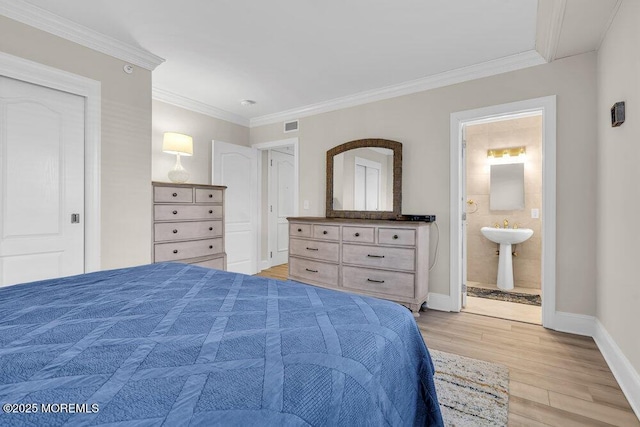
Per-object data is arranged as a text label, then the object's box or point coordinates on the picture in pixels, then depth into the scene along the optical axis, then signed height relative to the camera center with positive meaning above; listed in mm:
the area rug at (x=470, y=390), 1666 -1068
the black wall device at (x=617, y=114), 2014 +658
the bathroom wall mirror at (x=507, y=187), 4504 +385
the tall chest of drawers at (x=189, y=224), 3513 -136
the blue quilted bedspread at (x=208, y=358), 583 -347
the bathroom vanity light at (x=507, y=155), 4504 +856
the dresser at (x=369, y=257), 3213 -485
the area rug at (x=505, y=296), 3854 -1058
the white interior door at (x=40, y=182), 2410 +247
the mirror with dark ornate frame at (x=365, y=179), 3848 +442
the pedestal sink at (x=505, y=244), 4227 -415
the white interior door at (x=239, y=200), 4832 +216
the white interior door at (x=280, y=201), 5977 +241
